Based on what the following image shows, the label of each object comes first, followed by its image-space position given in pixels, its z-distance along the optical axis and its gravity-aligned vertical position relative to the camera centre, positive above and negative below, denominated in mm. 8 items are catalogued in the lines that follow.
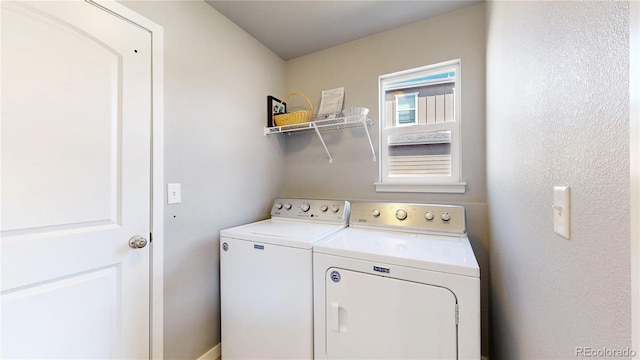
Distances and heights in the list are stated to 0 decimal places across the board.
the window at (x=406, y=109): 1962 +586
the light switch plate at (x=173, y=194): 1404 -85
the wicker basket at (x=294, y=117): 2064 +538
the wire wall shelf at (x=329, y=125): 1897 +462
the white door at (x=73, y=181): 914 -7
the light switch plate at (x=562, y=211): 509 -71
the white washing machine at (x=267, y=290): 1317 -659
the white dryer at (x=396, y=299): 1006 -551
